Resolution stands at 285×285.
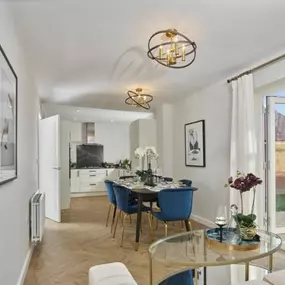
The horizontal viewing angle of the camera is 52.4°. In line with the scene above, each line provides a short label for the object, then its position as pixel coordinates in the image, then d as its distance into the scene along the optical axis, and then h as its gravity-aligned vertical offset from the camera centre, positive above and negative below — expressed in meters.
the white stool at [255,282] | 1.83 -0.88
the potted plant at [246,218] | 2.37 -0.62
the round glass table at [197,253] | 2.13 -0.87
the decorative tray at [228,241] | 2.28 -0.80
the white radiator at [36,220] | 3.83 -1.00
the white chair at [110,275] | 1.99 -0.94
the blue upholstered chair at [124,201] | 4.32 -0.86
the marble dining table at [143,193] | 4.04 -0.67
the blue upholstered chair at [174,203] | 3.91 -0.81
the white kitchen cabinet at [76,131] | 10.05 +0.48
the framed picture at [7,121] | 2.02 +0.19
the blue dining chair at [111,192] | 4.89 -0.82
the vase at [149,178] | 4.73 -0.57
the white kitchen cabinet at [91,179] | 9.28 -1.11
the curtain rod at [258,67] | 3.50 +1.02
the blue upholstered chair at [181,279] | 2.37 -1.11
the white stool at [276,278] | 1.72 -0.82
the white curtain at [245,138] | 4.00 +0.08
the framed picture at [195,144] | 5.44 +0.00
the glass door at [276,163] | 4.20 -0.30
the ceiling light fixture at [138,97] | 5.29 +0.89
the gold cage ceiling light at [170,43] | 2.83 +1.06
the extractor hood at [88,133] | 10.16 +0.41
